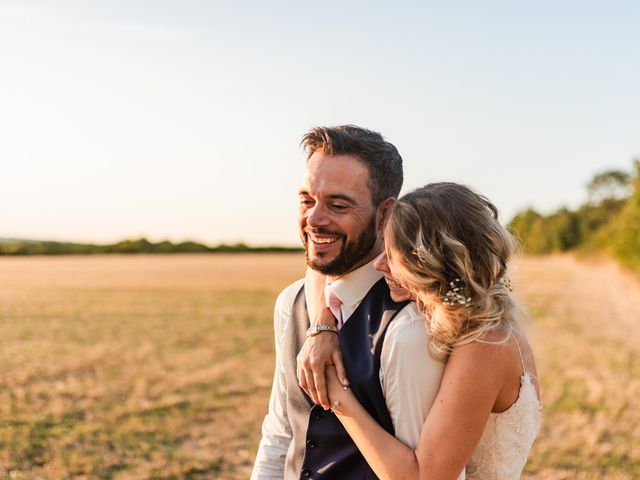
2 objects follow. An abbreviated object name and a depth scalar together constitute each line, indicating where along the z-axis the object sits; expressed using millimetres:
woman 2234
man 2320
